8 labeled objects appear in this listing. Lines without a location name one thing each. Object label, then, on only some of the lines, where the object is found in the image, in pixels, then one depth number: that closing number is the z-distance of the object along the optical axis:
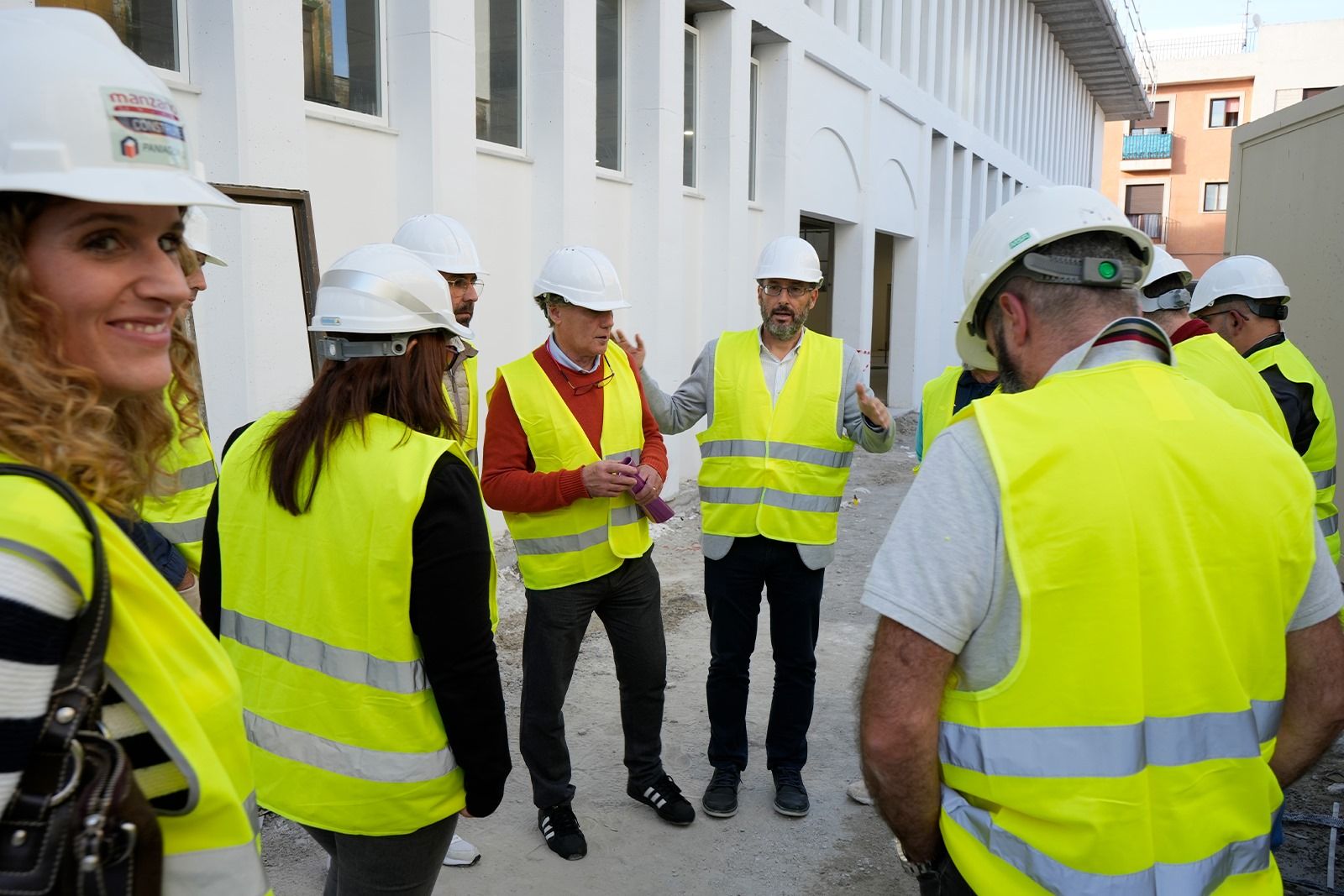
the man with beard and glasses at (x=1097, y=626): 1.63
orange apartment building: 45.28
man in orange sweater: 3.96
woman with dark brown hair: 2.22
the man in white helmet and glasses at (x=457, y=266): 4.35
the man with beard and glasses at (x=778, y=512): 4.30
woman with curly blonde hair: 0.99
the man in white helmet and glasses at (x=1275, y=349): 4.75
